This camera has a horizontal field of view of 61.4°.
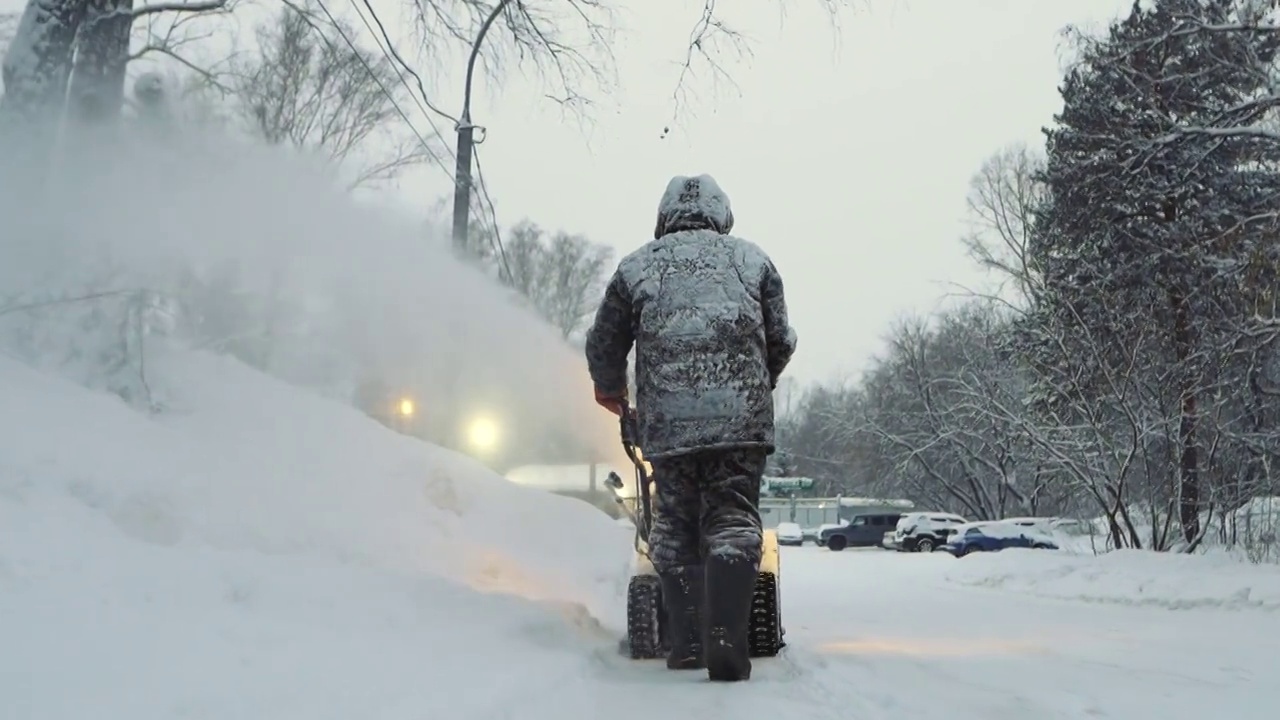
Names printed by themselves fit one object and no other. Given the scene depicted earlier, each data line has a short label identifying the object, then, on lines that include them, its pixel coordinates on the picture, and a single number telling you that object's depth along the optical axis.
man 4.16
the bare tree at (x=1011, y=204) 38.72
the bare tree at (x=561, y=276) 54.47
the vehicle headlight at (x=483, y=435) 14.20
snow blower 4.52
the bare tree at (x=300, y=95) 26.38
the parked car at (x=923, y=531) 36.50
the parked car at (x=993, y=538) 32.00
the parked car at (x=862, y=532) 41.28
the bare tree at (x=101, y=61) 7.66
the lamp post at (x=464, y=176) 13.97
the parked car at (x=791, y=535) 49.41
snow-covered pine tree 12.78
